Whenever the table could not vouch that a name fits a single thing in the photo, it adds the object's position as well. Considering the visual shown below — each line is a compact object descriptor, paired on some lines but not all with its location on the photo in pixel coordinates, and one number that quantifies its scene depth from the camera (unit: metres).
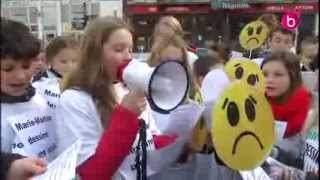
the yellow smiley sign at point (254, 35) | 4.96
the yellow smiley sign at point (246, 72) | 1.81
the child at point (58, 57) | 3.25
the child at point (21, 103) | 1.44
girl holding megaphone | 1.63
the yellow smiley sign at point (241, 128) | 1.49
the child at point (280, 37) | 3.91
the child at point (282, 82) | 2.10
